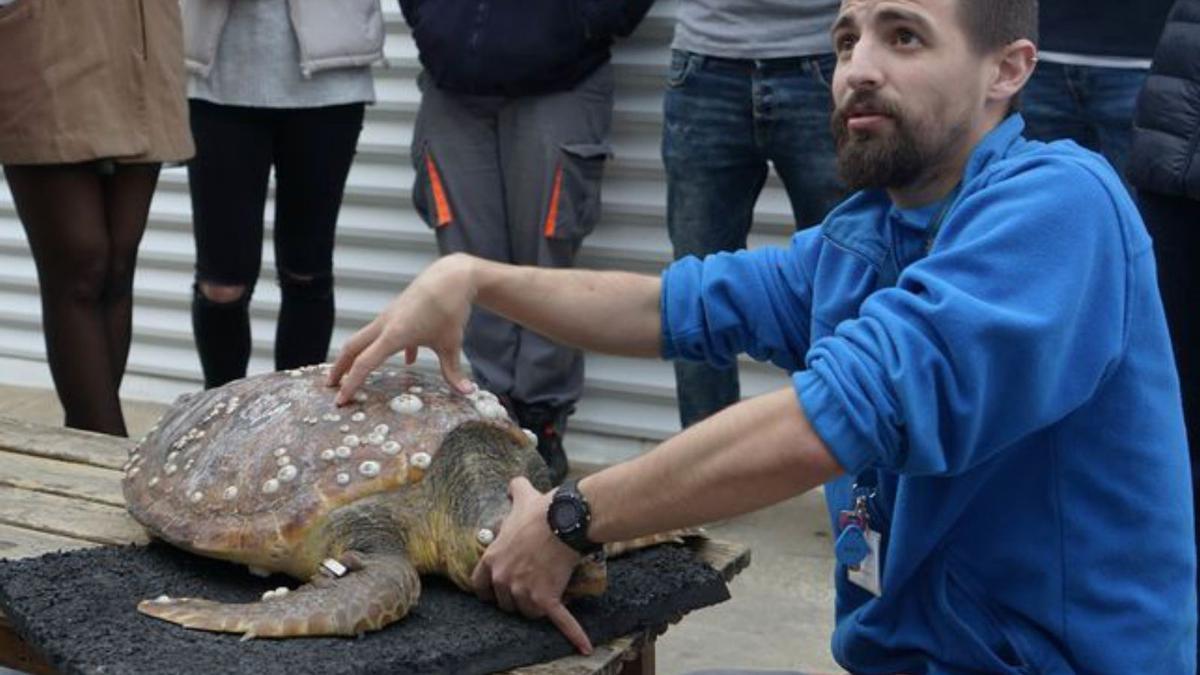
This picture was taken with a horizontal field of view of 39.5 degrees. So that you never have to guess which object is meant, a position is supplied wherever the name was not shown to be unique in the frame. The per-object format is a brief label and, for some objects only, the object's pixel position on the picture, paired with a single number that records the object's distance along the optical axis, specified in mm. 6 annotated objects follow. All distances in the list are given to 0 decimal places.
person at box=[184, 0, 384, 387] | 4723
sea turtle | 2643
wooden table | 2605
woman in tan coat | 4109
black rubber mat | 2311
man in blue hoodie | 1995
